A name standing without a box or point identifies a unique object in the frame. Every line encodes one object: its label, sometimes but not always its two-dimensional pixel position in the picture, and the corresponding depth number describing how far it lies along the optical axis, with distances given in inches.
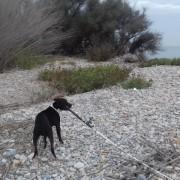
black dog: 78.1
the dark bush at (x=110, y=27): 270.6
